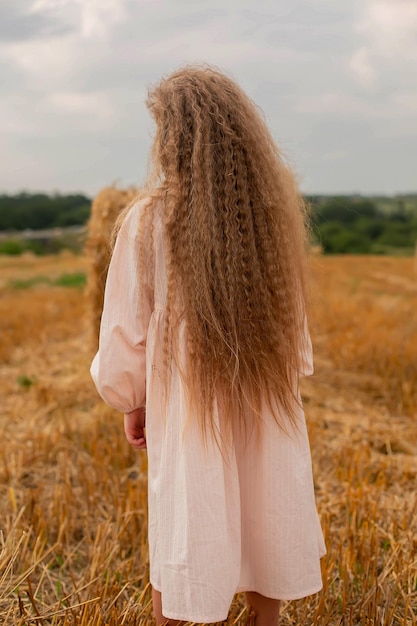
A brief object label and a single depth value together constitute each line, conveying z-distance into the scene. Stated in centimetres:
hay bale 543
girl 202
